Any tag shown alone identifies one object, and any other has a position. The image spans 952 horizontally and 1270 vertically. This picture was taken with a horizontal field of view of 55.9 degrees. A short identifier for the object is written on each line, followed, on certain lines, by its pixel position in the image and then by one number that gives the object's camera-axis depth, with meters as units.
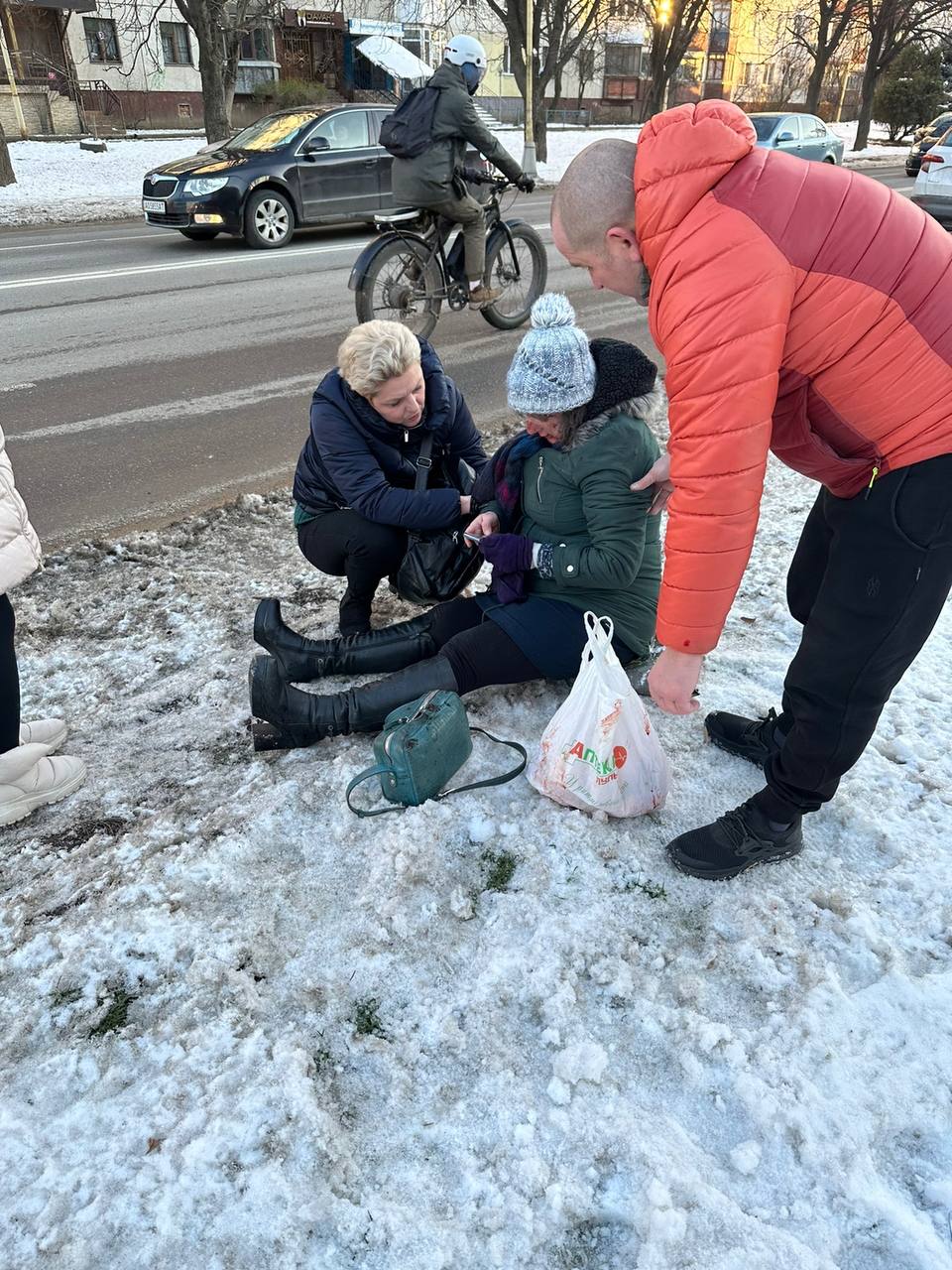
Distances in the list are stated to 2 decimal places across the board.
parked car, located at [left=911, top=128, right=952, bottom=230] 14.22
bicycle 7.47
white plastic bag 2.43
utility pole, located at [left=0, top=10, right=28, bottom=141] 28.12
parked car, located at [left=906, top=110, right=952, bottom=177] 25.19
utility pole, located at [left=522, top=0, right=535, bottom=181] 22.04
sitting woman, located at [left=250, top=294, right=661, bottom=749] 2.67
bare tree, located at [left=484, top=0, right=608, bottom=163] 24.41
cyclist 7.03
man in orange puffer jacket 1.66
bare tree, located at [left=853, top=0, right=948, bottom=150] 34.91
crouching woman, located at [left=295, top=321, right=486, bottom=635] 3.23
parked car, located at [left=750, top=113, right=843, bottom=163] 20.48
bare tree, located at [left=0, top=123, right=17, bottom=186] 17.95
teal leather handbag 2.55
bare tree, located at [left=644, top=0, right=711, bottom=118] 30.39
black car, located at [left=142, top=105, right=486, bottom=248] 12.52
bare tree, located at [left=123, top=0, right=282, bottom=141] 19.53
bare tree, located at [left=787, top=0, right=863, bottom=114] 34.97
